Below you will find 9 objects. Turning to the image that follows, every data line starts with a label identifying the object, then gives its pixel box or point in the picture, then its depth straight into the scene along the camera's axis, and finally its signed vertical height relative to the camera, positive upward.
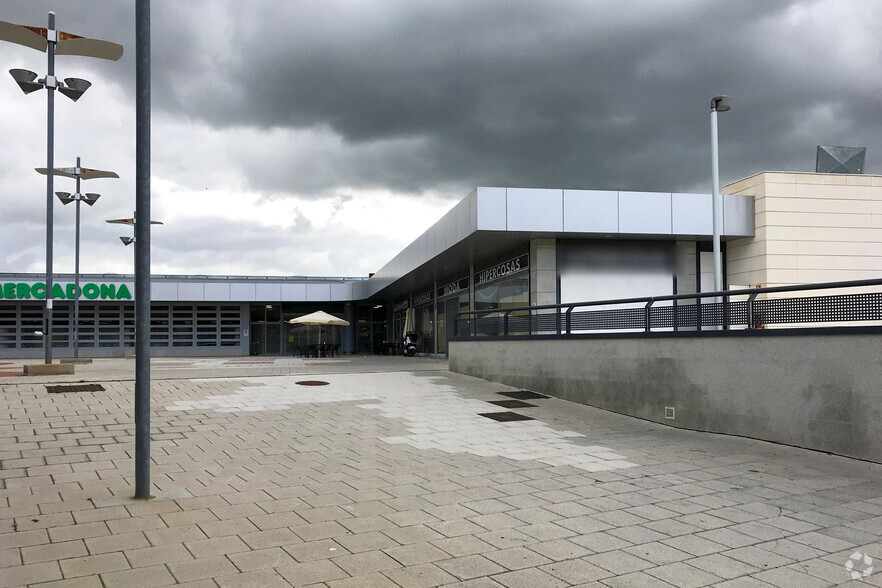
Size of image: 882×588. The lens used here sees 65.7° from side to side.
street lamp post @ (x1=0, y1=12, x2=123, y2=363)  14.18 +5.58
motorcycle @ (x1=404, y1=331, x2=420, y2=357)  32.47 -1.45
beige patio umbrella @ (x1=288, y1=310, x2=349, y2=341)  32.81 -0.24
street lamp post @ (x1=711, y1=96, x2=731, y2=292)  15.12 +3.28
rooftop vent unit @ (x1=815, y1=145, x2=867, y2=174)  20.31 +4.51
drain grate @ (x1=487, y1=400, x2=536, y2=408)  12.29 -1.65
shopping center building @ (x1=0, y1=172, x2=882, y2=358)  18.17 +2.12
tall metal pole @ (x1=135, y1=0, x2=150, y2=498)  5.88 +0.56
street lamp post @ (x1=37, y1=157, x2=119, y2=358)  21.63 +4.54
